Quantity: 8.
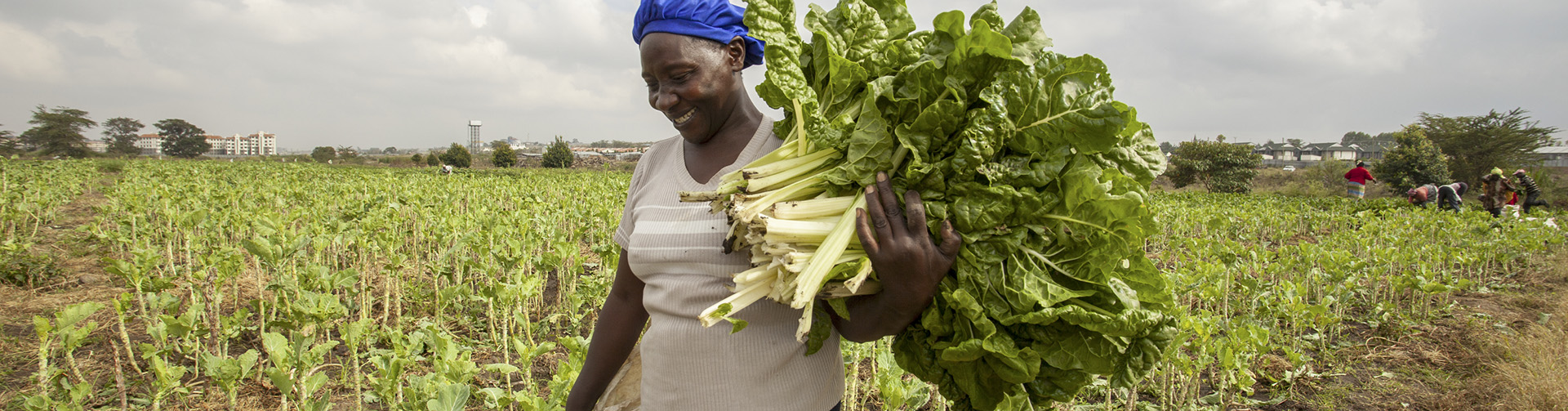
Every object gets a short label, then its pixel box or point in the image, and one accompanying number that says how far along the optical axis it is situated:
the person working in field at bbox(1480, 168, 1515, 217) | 14.40
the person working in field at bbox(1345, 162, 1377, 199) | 19.98
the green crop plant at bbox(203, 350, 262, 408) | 2.85
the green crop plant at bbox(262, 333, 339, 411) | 2.63
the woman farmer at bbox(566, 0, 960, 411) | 1.41
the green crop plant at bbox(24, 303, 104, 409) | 2.83
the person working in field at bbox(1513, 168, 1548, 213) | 15.02
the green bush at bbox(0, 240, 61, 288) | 6.14
